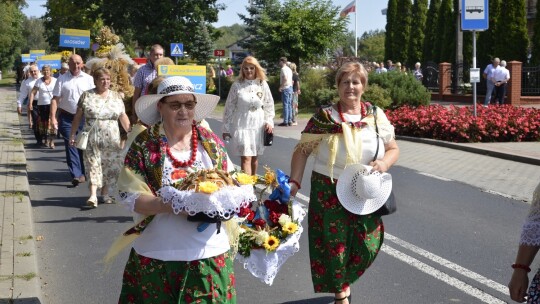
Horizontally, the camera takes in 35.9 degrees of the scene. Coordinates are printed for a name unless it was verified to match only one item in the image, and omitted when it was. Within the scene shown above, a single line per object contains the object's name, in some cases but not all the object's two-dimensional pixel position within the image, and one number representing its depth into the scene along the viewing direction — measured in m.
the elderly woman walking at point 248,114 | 10.18
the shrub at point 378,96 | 25.20
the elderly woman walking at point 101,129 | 10.05
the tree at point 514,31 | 37.38
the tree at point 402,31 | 54.50
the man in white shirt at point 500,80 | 29.50
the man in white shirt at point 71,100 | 12.26
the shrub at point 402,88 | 26.20
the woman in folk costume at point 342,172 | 5.65
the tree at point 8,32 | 74.04
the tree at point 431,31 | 50.94
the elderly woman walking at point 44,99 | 17.96
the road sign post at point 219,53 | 43.75
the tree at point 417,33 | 53.88
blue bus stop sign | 18.08
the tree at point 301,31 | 40.66
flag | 41.26
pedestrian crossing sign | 27.61
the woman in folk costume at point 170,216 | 3.96
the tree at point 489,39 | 39.66
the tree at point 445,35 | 45.38
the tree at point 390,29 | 55.47
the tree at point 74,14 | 52.22
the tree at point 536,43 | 35.75
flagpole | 41.12
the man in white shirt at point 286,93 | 25.48
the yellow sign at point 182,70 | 9.39
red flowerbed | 18.08
